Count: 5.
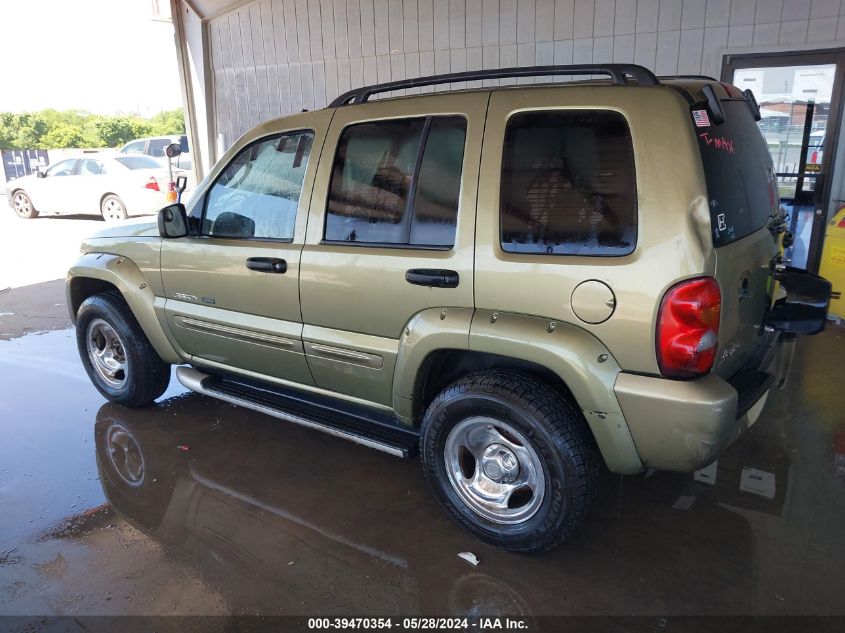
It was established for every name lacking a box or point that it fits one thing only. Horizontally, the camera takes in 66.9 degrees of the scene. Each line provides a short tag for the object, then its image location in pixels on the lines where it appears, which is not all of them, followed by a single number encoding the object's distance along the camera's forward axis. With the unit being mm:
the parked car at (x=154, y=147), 16719
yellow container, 5762
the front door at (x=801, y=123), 6266
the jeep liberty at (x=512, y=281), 2445
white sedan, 13039
